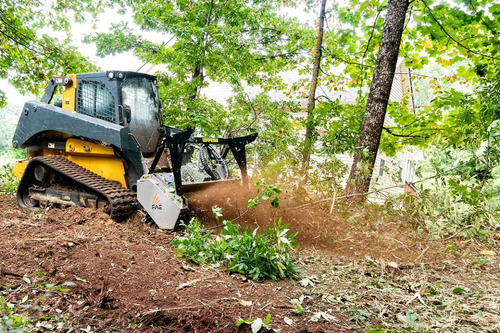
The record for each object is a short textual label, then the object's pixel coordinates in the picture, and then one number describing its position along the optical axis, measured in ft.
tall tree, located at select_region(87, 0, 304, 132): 24.79
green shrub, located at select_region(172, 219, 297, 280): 10.39
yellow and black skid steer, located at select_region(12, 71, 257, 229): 16.21
